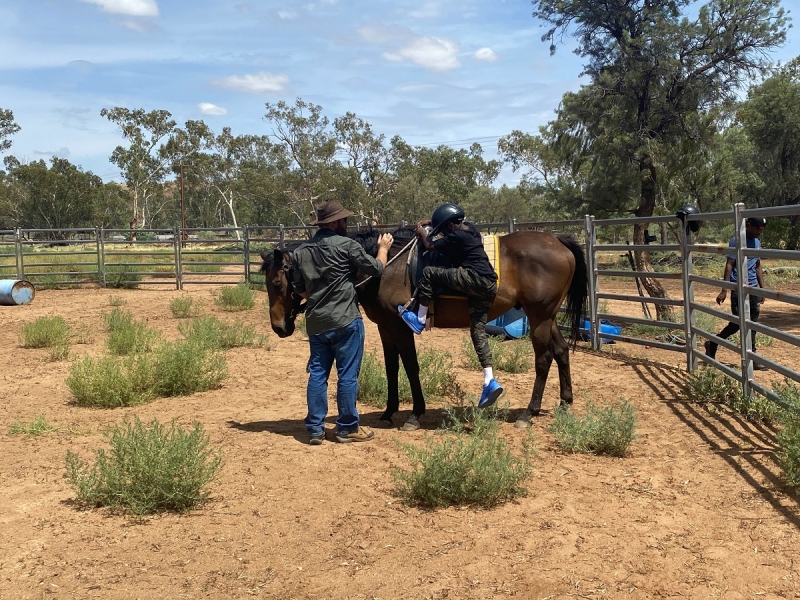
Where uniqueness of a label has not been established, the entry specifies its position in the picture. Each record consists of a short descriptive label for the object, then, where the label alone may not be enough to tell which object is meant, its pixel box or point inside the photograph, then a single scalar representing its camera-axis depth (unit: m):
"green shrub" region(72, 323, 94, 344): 10.73
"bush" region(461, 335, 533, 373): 8.41
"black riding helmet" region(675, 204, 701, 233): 7.81
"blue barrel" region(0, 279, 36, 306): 15.49
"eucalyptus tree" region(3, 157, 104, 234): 58.38
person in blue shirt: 6.96
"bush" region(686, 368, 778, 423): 5.68
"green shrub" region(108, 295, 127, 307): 15.53
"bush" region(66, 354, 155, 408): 6.81
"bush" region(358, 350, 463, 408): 6.94
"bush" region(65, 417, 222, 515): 4.08
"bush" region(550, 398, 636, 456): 5.07
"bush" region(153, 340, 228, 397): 7.32
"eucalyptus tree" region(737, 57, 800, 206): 28.95
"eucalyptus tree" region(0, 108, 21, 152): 54.31
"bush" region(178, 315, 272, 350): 9.88
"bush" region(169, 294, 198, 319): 13.67
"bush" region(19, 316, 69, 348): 10.14
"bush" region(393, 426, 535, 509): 4.08
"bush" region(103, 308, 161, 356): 9.17
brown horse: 5.91
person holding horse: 5.45
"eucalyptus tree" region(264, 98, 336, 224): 51.53
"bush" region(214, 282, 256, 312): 14.64
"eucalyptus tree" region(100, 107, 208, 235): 58.34
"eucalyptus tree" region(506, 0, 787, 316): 14.91
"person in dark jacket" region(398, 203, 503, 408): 5.69
